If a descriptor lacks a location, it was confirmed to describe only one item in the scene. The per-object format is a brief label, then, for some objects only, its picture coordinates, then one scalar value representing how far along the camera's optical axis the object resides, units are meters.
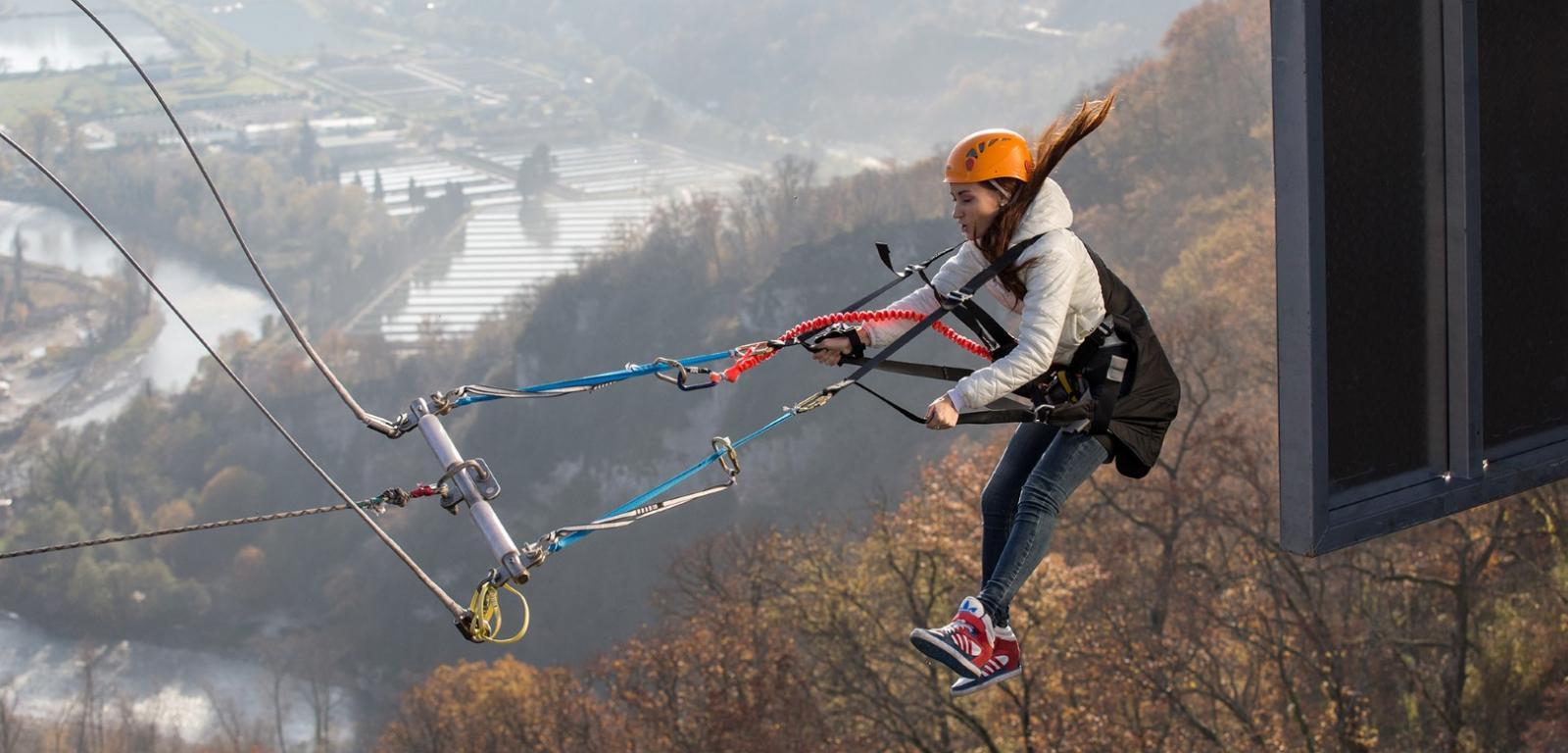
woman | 6.74
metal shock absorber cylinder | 6.20
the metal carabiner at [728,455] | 6.90
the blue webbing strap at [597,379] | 7.12
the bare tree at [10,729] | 89.88
